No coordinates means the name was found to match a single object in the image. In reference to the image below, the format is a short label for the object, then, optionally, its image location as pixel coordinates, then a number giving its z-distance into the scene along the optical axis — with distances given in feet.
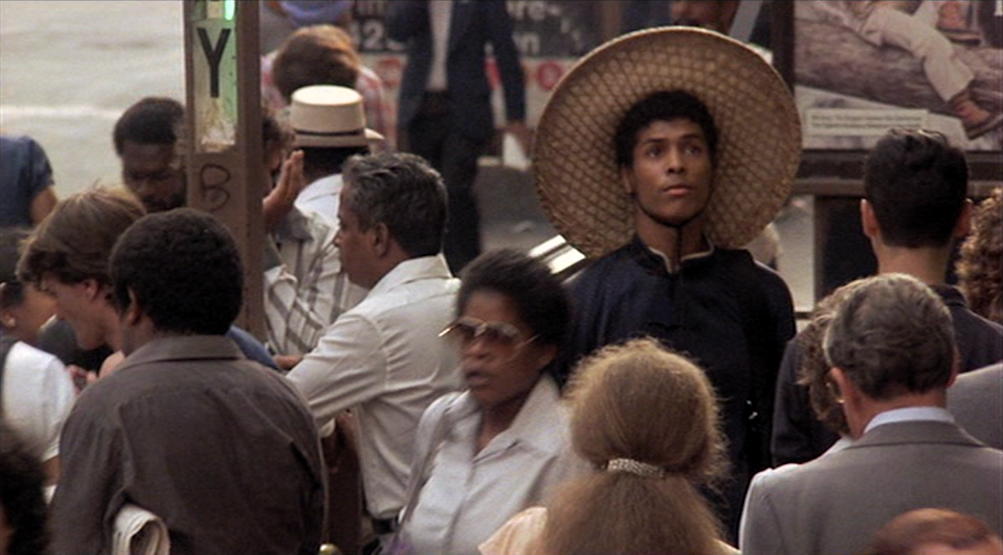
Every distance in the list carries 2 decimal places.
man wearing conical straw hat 35.19
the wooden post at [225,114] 37.86
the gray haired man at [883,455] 25.84
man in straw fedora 41.75
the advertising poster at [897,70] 50.57
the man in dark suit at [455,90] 70.38
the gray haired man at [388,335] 35.19
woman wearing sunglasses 30.60
